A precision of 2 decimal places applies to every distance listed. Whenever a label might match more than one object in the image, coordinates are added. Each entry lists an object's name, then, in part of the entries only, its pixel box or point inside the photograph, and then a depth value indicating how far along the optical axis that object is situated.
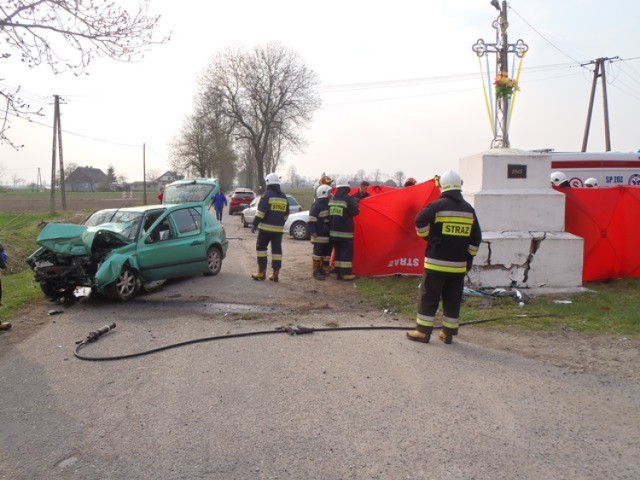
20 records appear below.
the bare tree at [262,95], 51.94
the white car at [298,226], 18.61
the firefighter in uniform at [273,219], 10.10
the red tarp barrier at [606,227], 9.34
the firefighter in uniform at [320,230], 10.51
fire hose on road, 5.67
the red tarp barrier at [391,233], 9.95
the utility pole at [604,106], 28.86
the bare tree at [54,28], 7.25
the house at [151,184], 100.35
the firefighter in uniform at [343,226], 10.11
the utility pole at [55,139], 29.60
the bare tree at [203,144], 51.81
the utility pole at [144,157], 52.21
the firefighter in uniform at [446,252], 5.97
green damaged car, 8.05
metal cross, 9.86
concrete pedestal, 8.47
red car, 35.16
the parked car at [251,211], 21.65
